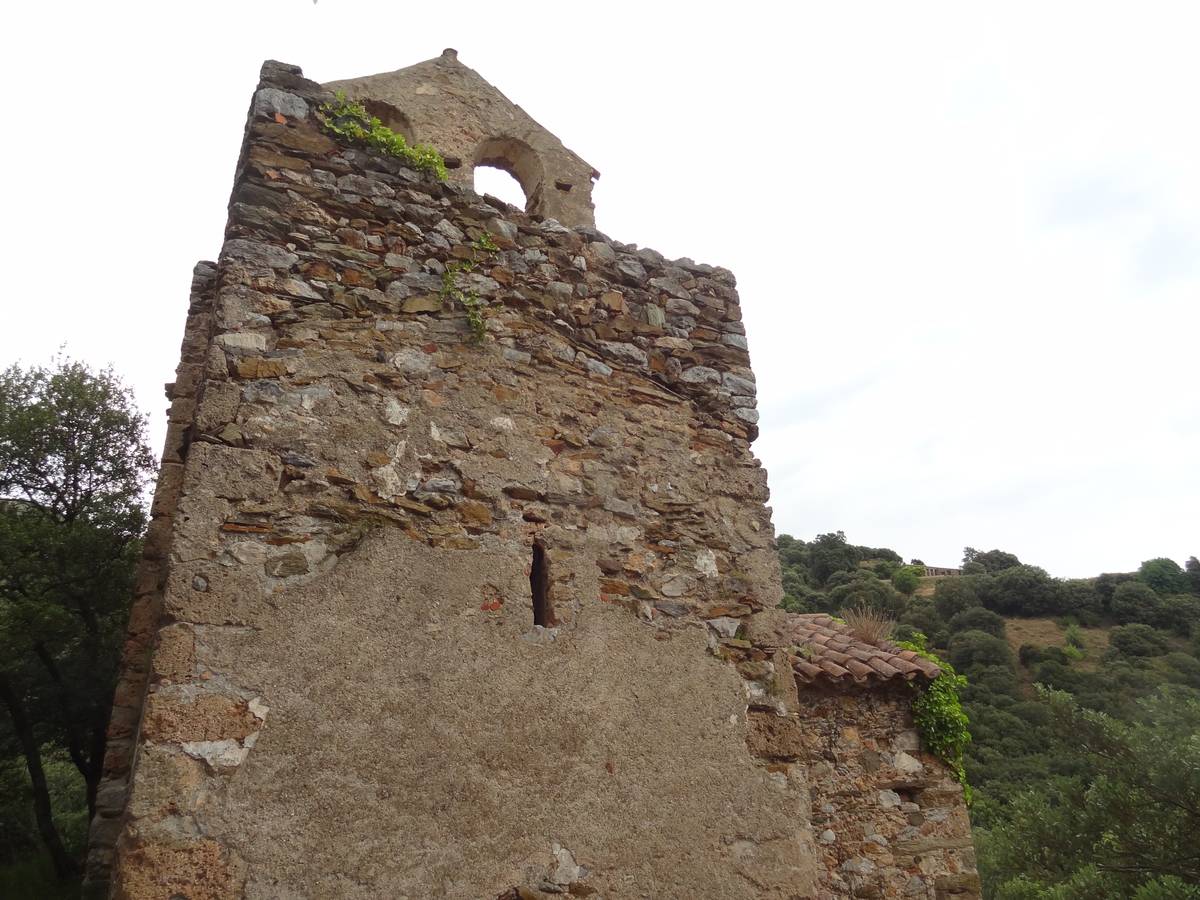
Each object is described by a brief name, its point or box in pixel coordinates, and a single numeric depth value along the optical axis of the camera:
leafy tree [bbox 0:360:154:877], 11.61
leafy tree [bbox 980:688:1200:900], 11.40
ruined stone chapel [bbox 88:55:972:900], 2.77
